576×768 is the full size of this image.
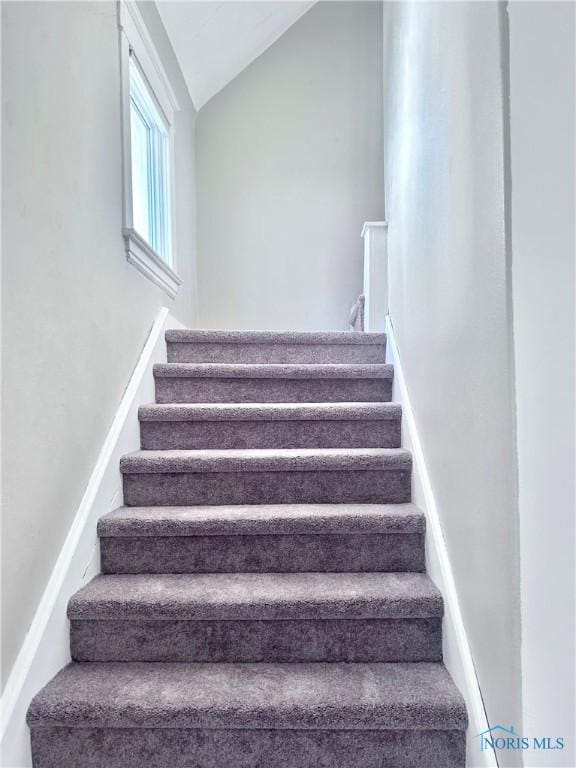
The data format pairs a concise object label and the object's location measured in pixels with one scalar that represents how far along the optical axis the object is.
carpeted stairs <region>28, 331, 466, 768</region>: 1.02
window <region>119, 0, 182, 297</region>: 1.75
